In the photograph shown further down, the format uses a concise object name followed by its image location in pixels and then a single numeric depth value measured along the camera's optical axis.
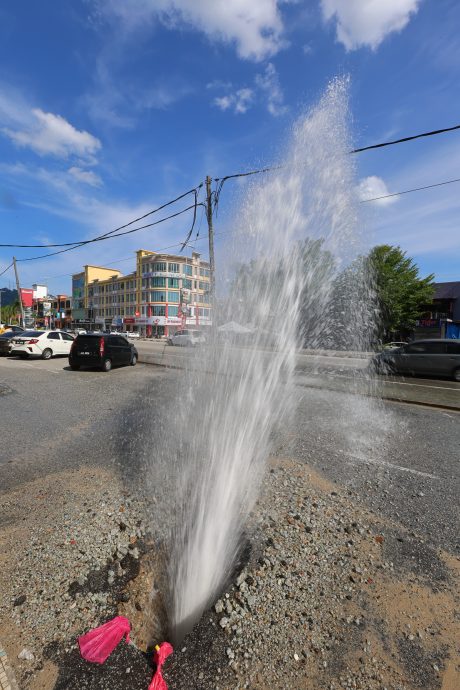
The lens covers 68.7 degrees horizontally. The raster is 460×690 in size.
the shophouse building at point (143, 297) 72.31
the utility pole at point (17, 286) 42.23
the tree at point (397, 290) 37.12
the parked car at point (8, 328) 30.23
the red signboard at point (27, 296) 54.64
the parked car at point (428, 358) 13.82
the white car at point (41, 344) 18.77
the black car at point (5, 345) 19.75
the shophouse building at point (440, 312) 42.06
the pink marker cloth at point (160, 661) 1.96
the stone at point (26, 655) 2.09
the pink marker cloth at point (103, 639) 2.12
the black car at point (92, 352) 14.28
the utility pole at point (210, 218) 18.44
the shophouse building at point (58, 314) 102.56
